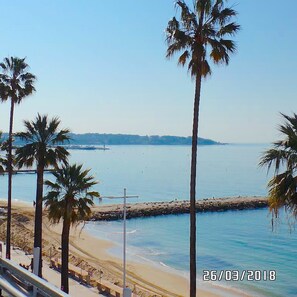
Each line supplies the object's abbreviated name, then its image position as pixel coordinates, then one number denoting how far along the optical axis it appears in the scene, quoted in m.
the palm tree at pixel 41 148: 24.22
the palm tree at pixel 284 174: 11.23
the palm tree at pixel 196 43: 15.69
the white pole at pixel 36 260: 13.82
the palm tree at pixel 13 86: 29.61
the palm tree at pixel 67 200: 21.41
